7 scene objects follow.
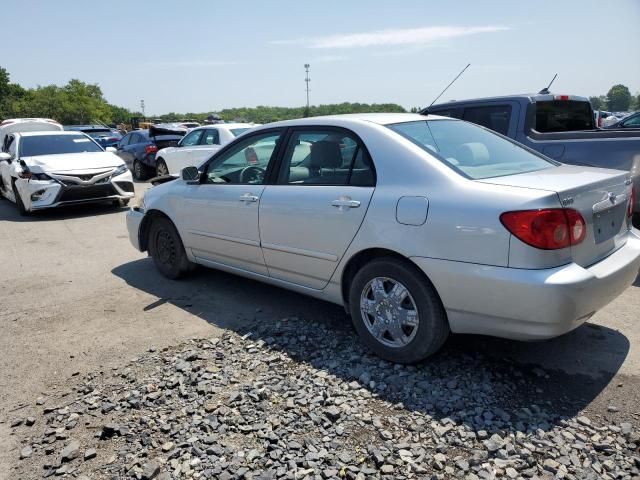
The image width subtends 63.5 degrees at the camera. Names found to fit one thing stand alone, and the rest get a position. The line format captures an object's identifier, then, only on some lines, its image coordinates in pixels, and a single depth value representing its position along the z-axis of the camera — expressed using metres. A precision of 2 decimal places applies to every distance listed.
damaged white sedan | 9.34
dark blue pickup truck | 5.55
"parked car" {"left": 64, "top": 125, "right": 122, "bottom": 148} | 21.33
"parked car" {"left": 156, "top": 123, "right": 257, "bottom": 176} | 12.77
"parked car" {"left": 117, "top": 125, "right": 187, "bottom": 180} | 15.17
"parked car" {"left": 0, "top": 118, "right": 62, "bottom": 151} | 15.11
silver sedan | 2.92
